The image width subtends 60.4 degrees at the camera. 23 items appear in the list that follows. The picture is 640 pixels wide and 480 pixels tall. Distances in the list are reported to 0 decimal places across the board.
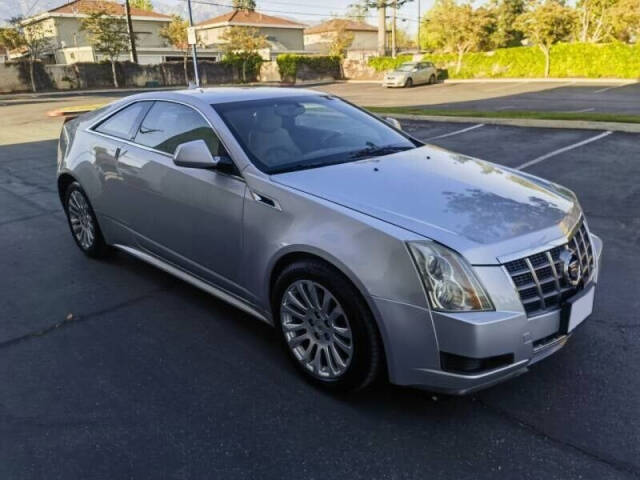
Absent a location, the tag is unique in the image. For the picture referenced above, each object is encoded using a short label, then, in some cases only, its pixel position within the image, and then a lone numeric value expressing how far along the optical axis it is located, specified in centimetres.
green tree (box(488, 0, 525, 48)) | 5567
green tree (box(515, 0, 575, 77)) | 3400
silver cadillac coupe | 248
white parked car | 3259
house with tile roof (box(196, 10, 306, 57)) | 5794
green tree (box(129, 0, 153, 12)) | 8012
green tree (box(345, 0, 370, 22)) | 5219
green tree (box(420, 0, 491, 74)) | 3897
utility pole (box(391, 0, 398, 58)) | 4888
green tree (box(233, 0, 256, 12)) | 6262
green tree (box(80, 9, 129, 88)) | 3769
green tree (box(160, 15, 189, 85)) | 4944
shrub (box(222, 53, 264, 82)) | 4500
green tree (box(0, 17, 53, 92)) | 3462
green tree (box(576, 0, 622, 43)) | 4058
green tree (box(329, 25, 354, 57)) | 5356
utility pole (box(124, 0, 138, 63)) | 3875
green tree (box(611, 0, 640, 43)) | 3647
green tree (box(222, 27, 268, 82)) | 4528
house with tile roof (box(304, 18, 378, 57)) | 7131
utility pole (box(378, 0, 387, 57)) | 4888
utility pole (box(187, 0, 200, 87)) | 2854
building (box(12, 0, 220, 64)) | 4525
